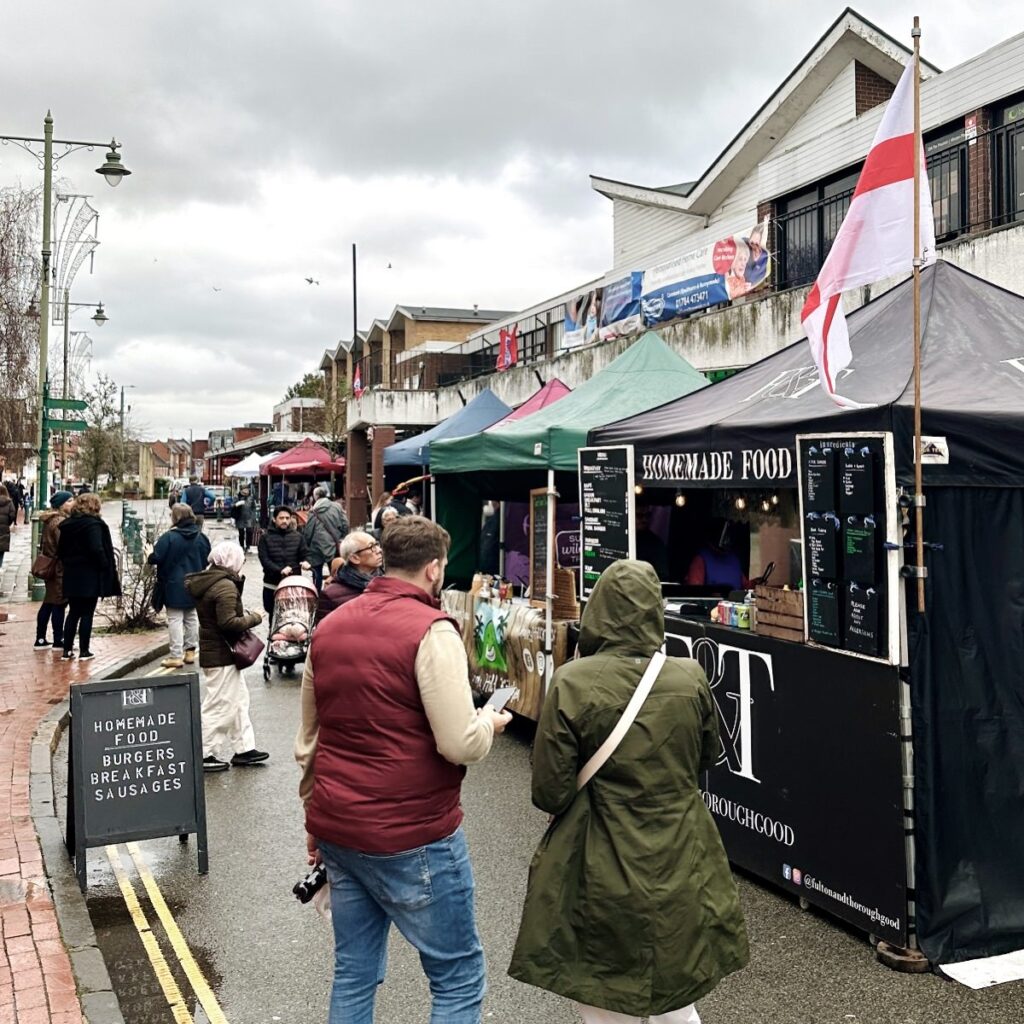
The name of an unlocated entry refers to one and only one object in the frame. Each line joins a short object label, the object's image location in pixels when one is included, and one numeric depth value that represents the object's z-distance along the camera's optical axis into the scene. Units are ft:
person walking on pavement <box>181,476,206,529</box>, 82.12
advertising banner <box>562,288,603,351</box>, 83.30
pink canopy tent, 43.47
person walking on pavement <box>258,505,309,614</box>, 41.96
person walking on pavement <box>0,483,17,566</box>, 57.57
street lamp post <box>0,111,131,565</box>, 59.06
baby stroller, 36.88
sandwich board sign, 18.60
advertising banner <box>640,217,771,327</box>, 60.08
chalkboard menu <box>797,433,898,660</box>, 15.28
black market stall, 15.02
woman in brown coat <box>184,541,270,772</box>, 24.75
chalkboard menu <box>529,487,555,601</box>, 28.94
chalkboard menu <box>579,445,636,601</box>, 23.03
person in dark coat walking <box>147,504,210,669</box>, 37.40
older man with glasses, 25.31
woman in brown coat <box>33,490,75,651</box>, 39.93
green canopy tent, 28.71
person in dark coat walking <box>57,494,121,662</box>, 37.06
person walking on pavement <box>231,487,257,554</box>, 98.12
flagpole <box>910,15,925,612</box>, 14.82
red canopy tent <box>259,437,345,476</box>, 93.71
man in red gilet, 10.14
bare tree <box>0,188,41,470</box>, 84.12
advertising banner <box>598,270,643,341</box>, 73.56
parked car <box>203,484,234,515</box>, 176.27
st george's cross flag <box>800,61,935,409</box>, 16.55
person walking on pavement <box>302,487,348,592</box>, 45.75
